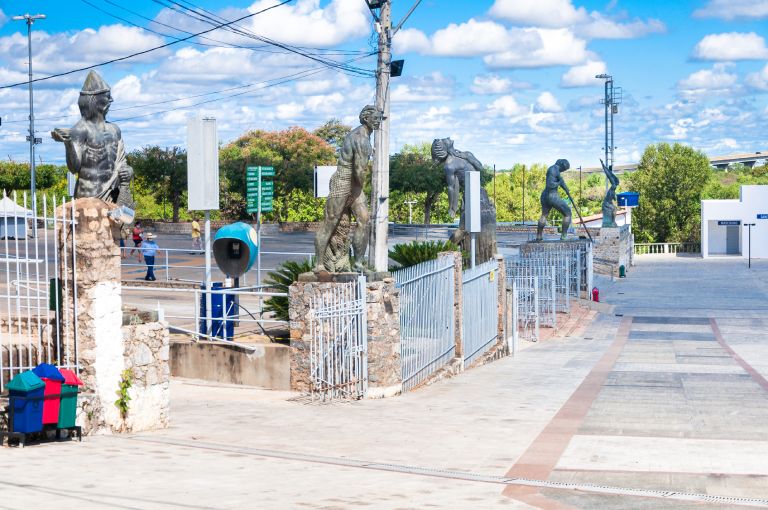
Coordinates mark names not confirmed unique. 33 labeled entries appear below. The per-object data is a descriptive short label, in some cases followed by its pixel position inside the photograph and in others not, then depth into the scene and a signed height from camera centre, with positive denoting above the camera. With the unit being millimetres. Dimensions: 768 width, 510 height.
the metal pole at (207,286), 16266 -952
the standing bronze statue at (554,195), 38250 +941
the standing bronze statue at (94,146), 12203 +908
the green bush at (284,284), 17266 -966
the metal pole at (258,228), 18769 -68
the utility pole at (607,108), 61938 +6557
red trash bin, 10266 -1544
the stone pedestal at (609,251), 50938 -1479
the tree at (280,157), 69375 +4844
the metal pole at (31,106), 49006 +5600
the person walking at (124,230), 12011 -47
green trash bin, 10461 -1693
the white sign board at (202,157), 16281 +1027
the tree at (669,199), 88875 +1772
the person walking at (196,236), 43969 -441
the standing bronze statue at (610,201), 56884 +1051
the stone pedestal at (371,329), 14852 -1462
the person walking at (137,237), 38438 -403
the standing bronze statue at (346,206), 15453 +253
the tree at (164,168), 61031 +3276
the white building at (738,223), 71000 -267
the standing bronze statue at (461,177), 24516 +1024
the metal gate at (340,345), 14531 -1649
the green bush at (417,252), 20891 -571
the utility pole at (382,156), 18297 +1147
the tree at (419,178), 74312 +3057
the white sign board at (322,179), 21052 +881
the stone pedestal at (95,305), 11094 -817
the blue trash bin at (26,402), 10023 -1620
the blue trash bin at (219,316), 16766 -1443
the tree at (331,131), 99500 +8564
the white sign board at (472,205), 20250 +320
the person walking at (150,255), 29016 -791
